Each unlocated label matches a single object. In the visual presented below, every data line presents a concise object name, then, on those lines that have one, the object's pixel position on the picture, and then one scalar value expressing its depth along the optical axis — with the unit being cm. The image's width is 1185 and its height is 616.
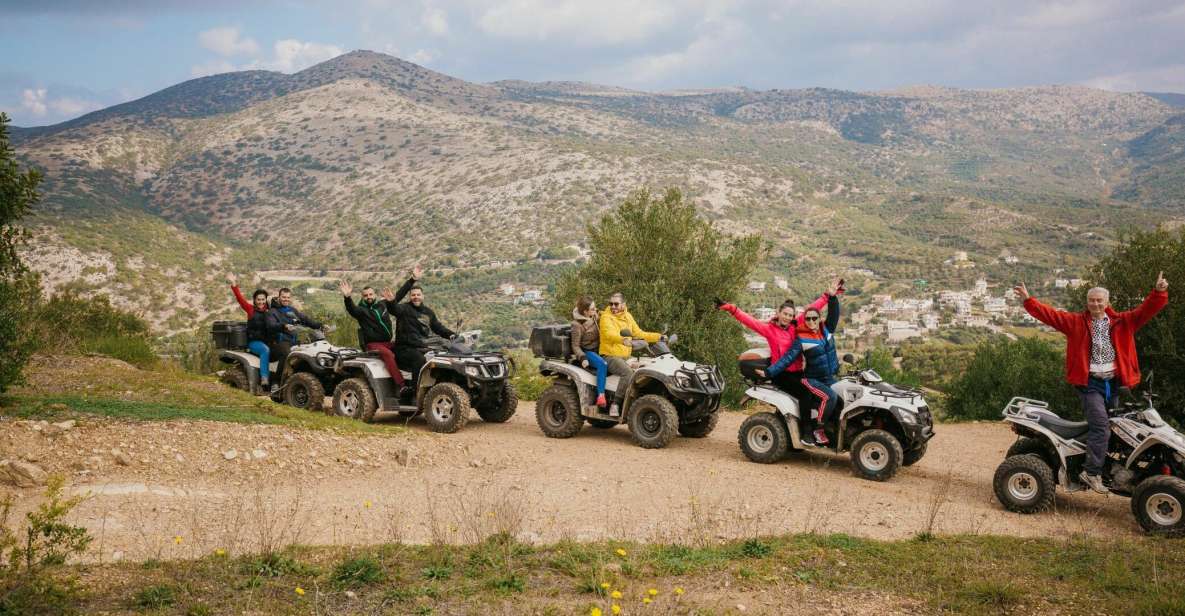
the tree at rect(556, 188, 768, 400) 2094
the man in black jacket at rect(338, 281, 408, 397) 1327
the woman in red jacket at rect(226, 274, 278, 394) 1533
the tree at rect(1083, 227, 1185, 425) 1479
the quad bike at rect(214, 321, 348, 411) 1416
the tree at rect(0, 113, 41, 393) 1025
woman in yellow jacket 1227
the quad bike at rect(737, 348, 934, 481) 1000
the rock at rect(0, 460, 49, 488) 818
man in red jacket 827
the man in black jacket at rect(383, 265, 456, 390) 1309
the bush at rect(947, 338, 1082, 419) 1711
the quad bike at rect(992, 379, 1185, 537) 782
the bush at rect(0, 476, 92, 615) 498
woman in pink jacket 1083
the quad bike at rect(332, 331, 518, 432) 1265
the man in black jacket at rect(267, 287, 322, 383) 1555
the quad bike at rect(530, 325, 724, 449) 1178
